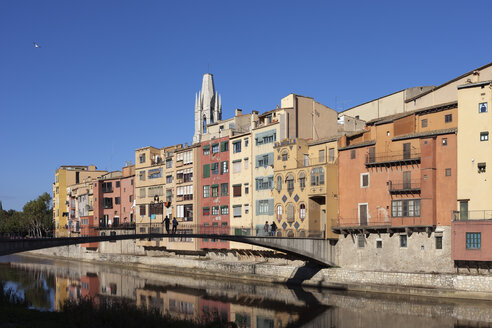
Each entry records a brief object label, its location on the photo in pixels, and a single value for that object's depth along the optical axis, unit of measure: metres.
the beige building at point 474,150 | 40.59
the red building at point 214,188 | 65.50
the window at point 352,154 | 49.28
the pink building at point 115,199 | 91.06
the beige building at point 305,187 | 50.28
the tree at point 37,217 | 131.88
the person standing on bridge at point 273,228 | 52.93
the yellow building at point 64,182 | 120.33
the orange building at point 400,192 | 42.66
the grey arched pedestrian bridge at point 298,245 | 47.19
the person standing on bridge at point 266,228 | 54.83
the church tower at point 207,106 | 127.06
